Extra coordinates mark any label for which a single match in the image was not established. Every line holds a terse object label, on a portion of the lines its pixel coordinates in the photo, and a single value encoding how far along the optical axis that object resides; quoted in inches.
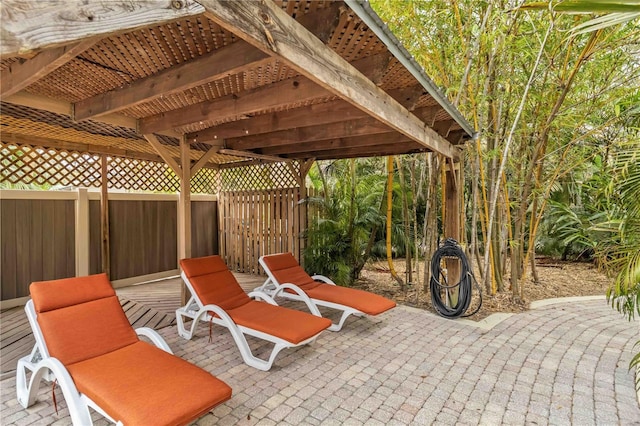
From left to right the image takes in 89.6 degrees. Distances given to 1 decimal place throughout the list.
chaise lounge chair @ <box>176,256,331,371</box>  115.8
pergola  44.3
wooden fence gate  261.6
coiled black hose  165.9
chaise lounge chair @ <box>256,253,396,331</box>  150.6
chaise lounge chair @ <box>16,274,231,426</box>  70.4
